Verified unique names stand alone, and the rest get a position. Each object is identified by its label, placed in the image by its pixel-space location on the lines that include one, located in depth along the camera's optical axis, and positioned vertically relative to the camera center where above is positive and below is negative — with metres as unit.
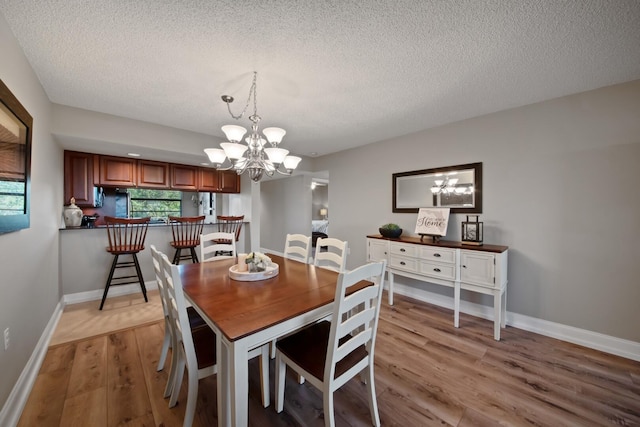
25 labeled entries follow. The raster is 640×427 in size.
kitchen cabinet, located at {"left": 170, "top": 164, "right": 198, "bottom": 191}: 3.96 +0.57
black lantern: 2.56 -0.21
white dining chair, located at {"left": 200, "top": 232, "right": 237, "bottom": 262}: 2.47 -0.38
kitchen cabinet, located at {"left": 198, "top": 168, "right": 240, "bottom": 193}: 4.23 +0.56
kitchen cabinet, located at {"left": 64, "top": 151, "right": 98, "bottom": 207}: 3.26 +0.47
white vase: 3.08 -0.08
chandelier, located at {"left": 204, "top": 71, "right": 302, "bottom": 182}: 1.86 +0.48
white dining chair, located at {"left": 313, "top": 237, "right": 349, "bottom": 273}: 2.15 -0.41
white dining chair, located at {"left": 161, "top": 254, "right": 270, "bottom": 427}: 1.18 -0.80
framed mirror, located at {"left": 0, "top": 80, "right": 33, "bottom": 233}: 1.26 +0.28
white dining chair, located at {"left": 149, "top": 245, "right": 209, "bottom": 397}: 1.49 -0.77
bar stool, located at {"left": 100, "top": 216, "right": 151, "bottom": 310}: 2.91 -0.42
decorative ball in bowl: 3.10 -0.25
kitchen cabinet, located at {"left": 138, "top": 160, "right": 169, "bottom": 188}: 3.71 +0.58
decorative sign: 2.83 -0.11
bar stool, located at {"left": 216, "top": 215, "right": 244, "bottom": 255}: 3.82 -0.25
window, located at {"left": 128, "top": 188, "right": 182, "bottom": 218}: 5.36 +0.17
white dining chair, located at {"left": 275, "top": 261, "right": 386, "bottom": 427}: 1.14 -0.80
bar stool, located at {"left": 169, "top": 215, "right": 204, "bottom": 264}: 3.30 -0.35
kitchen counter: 2.96 -0.65
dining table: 1.01 -0.51
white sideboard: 2.29 -0.57
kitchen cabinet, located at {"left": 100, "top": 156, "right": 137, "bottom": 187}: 3.47 +0.58
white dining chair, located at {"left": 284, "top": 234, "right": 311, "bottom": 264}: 2.50 -0.39
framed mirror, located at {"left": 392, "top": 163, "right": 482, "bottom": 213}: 2.78 +0.30
